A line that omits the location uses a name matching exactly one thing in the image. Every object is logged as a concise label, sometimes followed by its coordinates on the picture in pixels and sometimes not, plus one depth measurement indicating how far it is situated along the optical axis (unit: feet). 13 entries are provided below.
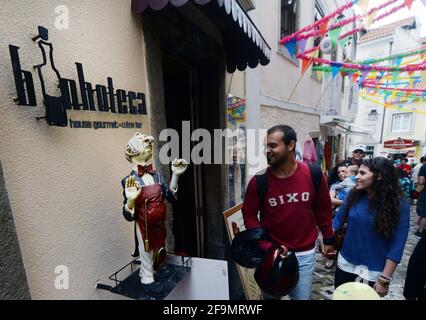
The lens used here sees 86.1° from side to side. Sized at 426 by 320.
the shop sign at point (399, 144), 49.73
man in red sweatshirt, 6.22
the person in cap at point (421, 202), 16.06
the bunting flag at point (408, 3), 11.71
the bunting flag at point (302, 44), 15.83
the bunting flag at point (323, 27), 14.46
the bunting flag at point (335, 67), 17.42
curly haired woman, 6.01
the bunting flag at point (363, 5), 13.21
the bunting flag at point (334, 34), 15.30
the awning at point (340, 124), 28.63
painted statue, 4.34
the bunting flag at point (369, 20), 14.30
